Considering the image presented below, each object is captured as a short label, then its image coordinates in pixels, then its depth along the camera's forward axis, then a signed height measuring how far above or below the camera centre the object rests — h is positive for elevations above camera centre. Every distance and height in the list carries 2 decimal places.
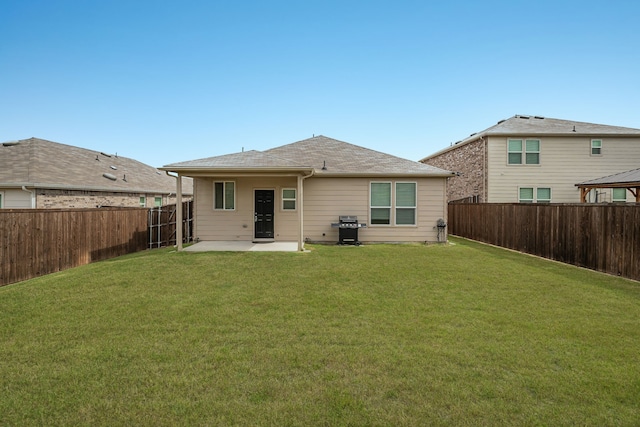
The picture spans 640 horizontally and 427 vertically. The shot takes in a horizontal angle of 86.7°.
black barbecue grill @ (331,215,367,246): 13.12 -0.76
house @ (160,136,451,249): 13.66 +0.26
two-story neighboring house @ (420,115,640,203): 17.95 +2.60
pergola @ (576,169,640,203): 12.55 +1.17
